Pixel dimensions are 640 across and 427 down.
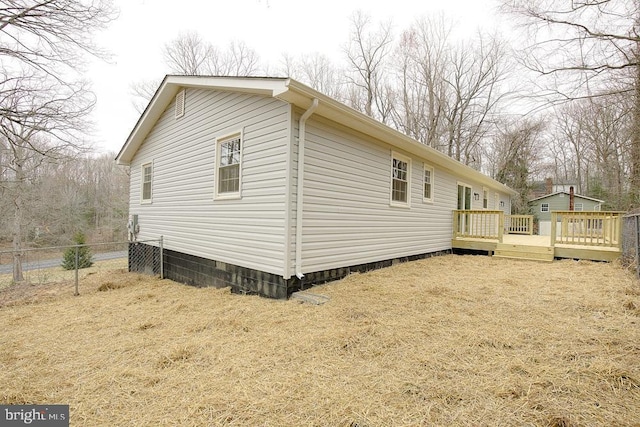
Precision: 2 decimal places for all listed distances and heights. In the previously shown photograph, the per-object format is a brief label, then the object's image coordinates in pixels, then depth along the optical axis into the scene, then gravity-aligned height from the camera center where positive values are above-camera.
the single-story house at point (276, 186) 4.54 +0.58
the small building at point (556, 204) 23.12 +1.42
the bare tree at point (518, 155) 21.02 +4.89
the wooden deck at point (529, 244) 7.27 -0.67
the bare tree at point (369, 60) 18.64 +10.30
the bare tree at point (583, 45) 7.76 +5.05
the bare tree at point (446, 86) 18.12 +8.56
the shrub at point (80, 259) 13.63 -2.31
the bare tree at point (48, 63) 6.17 +3.42
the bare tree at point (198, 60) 17.48 +9.61
